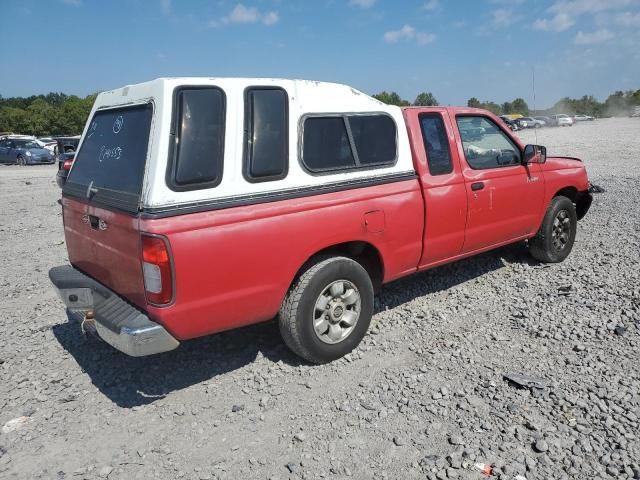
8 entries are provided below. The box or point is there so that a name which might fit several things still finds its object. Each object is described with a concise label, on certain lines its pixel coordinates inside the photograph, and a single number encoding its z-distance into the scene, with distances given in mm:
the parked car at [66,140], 19319
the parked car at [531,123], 49634
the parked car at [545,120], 57609
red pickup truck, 2963
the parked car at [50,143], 28278
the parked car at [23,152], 25594
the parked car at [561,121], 55131
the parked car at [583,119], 69362
